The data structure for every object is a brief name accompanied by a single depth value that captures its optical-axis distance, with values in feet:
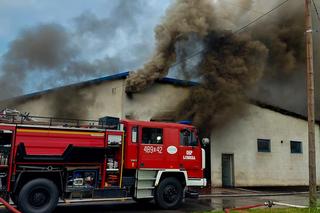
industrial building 63.67
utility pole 37.58
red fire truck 33.53
